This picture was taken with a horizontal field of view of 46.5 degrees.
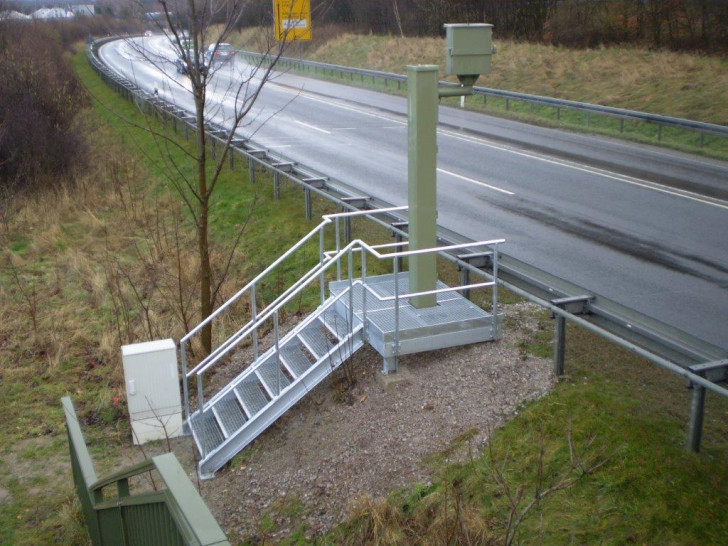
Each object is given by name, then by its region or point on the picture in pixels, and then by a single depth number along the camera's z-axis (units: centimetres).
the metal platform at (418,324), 785
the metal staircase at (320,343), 795
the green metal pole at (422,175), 785
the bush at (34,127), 2108
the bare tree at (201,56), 927
